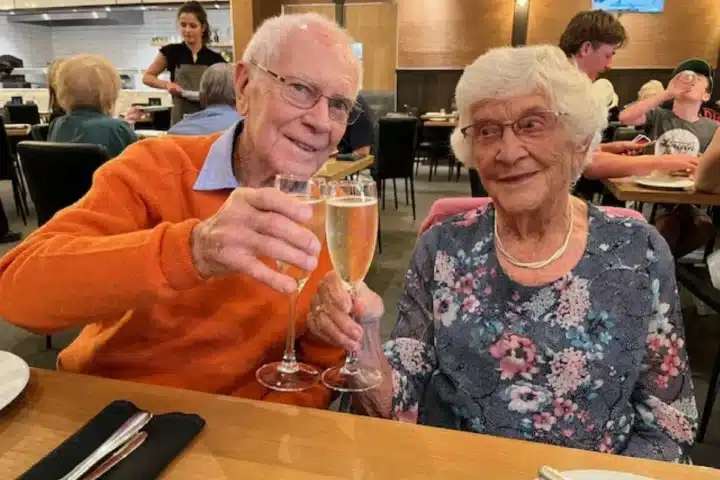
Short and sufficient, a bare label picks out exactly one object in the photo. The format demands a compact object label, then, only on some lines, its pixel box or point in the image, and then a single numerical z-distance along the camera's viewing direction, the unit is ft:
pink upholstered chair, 5.17
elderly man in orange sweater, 3.84
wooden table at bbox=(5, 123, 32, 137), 19.79
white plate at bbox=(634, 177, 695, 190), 9.32
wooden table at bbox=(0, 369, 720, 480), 2.58
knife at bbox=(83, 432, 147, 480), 2.41
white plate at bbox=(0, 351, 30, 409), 2.97
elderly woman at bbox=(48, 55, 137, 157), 11.44
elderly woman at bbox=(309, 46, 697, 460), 4.07
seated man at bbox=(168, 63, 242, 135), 10.73
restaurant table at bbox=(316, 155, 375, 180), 11.74
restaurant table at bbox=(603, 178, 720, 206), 9.17
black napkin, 2.42
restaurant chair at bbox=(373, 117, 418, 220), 19.19
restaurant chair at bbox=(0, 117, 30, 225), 18.38
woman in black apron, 14.38
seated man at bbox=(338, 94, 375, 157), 15.44
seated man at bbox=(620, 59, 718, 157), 10.64
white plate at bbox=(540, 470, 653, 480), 2.43
